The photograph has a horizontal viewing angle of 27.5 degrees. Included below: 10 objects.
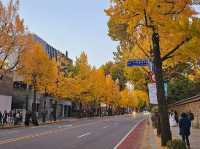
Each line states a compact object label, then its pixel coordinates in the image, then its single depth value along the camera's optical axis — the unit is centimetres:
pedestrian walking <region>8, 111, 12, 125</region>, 4159
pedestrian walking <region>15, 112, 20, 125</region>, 4047
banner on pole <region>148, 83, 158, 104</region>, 2097
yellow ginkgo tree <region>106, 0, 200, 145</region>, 1490
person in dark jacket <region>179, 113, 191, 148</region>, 1697
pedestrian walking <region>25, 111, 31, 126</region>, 4039
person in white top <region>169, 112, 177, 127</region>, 3988
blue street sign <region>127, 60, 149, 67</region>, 1844
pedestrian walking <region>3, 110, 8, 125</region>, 3925
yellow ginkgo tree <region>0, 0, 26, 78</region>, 3709
